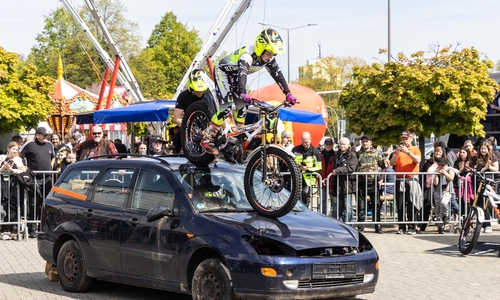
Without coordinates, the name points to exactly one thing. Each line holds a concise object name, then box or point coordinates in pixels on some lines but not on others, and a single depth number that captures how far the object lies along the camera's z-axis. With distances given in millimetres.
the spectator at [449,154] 16662
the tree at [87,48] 75688
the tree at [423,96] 19484
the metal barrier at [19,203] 14930
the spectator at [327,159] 16141
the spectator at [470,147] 16953
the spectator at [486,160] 16144
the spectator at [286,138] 15406
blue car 7602
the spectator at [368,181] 15680
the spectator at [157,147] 17366
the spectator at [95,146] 14969
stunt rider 8969
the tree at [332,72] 82625
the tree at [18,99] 34844
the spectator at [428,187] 16078
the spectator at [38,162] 15281
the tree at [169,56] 75500
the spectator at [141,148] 20000
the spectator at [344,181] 15375
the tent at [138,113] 18203
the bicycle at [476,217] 12656
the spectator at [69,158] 15433
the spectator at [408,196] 15961
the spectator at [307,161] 14273
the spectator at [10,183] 14883
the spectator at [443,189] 15961
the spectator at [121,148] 20500
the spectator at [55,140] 21188
